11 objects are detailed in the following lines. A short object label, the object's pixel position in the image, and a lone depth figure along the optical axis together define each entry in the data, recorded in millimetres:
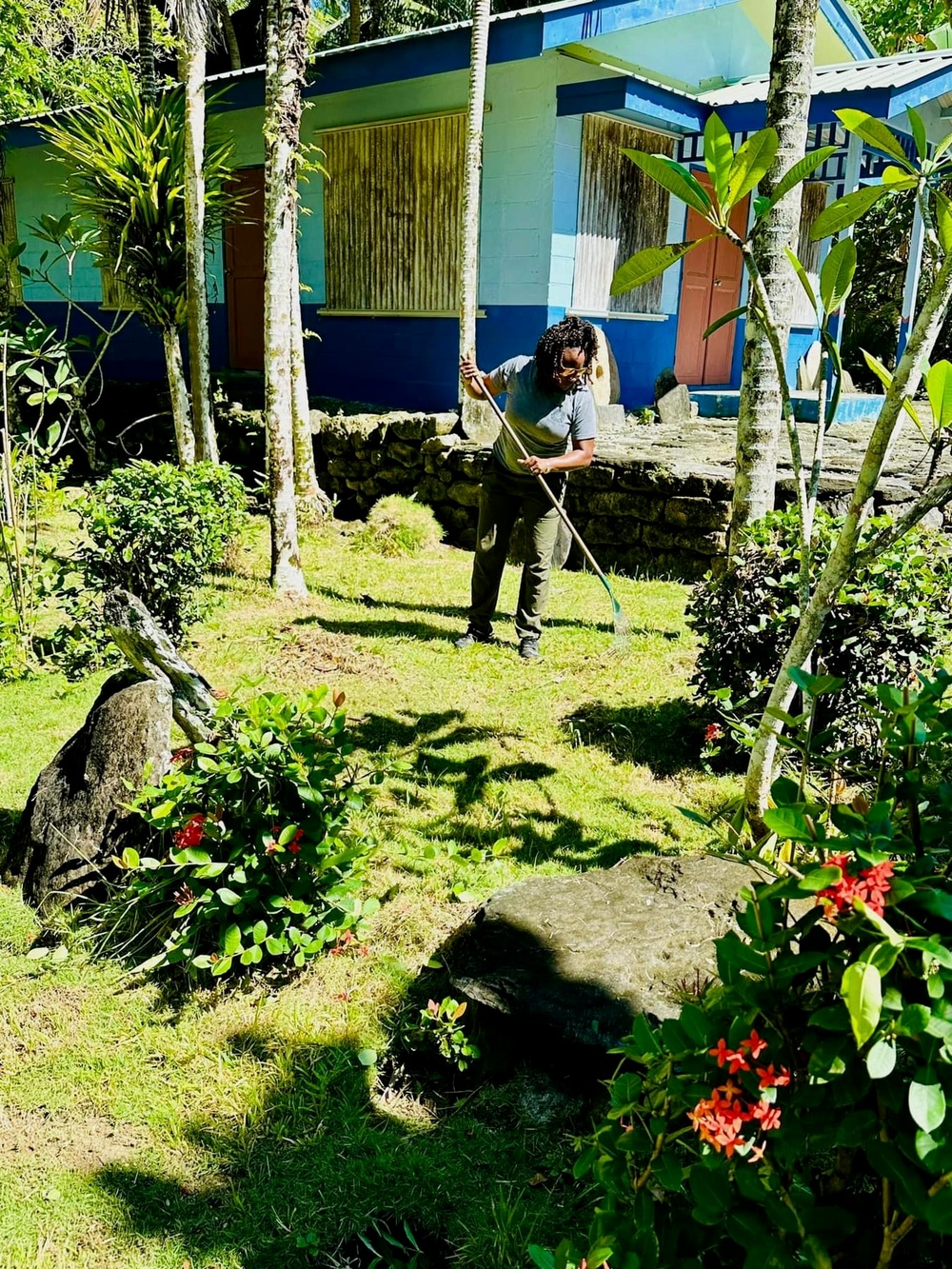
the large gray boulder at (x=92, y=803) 3531
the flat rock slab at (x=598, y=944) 2734
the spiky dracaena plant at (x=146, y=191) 8578
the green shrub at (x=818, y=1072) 1201
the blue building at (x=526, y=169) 9195
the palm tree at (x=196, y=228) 7863
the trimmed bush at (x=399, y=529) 8523
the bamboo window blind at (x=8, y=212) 15195
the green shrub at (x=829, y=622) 4203
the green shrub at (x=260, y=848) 3064
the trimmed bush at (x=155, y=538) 5828
